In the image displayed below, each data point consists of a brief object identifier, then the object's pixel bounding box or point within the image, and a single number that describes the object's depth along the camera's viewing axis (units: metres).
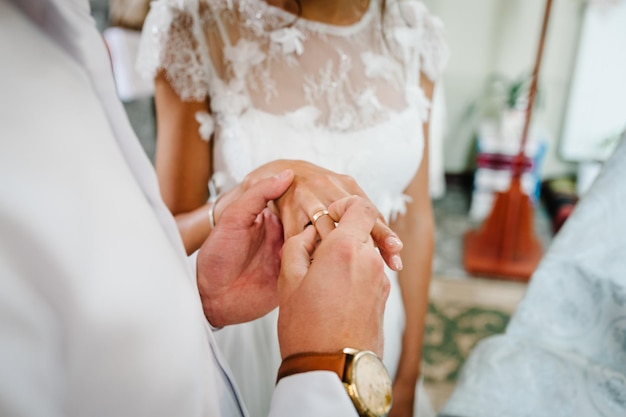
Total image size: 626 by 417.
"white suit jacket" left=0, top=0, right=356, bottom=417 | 0.27
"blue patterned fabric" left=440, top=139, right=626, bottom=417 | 0.63
